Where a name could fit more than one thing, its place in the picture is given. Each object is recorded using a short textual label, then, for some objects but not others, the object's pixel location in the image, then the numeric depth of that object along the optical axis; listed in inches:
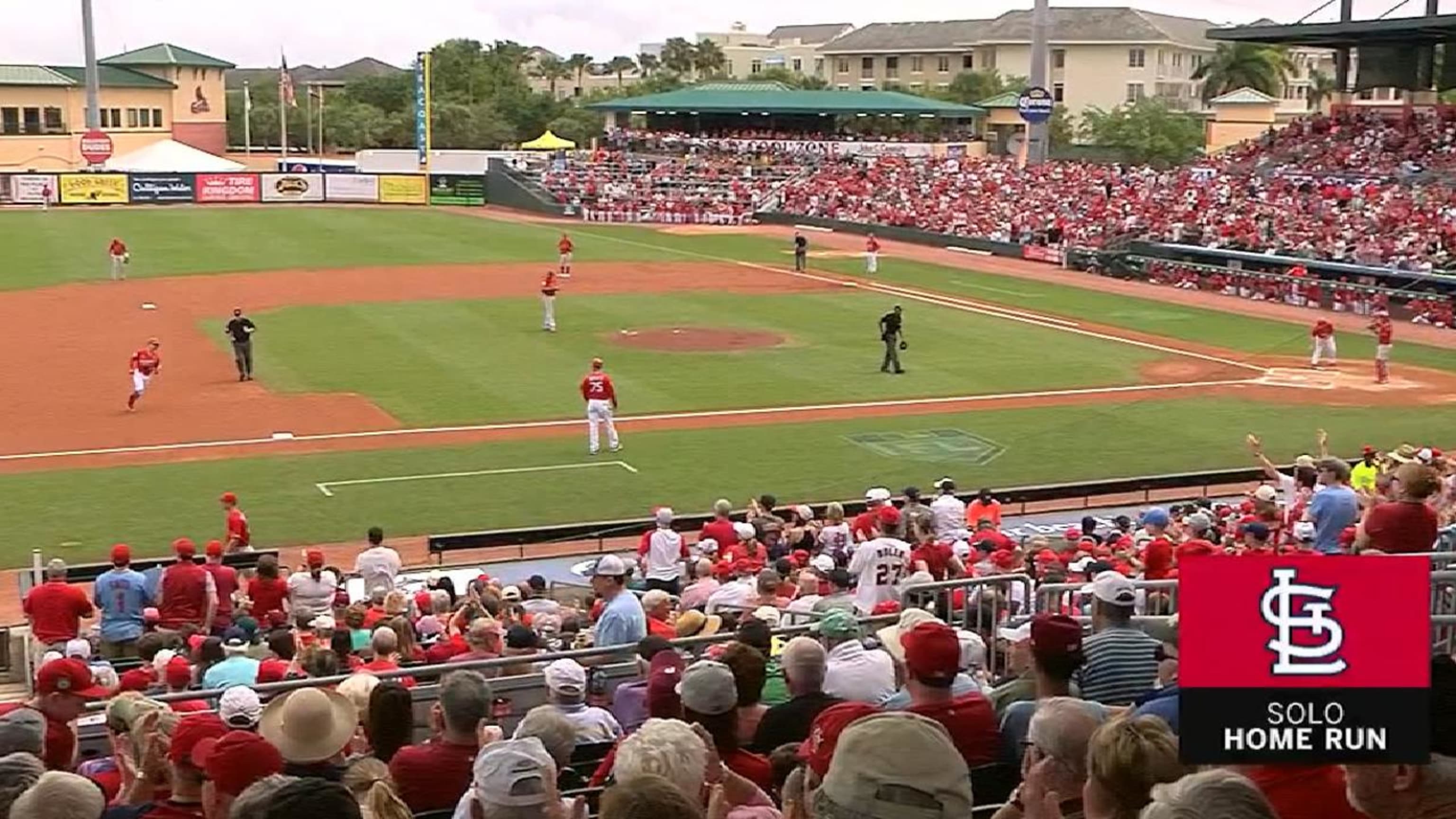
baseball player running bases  1115.9
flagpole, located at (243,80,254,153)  3991.1
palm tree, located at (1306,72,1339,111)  4239.7
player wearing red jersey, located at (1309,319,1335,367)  1332.4
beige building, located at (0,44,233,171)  3563.0
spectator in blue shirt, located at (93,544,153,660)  595.2
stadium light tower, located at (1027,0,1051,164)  2790.4
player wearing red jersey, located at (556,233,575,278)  1780.3
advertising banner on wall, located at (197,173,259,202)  2955.2
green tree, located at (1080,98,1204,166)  3722.9
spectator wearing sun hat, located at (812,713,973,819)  167.3
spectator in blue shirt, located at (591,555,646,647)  454.0
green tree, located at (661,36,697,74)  5447.8
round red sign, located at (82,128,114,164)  3070.9
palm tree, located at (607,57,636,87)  6752.0
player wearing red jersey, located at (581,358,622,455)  983.6
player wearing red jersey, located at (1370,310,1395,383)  1282.0
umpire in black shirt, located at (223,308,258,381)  1224.2
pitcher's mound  1429.6
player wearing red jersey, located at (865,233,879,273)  1975.9
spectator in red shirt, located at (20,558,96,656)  557.6
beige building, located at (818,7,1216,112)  4849.9
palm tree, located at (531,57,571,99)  6471.5
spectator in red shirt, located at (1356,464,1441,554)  443.5
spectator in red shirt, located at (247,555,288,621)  597.6
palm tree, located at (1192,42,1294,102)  4089.6
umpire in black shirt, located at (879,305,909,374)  1279.5
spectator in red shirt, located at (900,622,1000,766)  248.1
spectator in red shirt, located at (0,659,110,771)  297.0
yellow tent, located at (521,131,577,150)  3772.1
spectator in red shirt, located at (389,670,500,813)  251.3
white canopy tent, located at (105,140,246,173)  2982.3
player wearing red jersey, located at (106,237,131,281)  1825.8
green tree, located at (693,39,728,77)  5447.8
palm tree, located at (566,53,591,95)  6496.1
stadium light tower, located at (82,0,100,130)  2989.7
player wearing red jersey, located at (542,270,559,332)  1444.4
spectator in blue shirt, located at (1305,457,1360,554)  569.9
